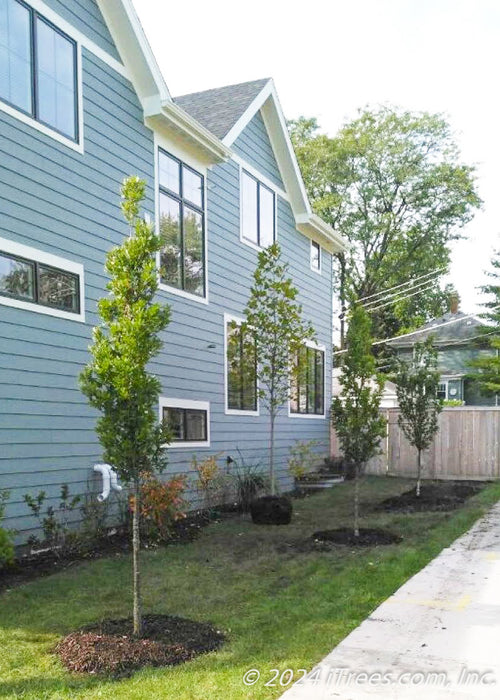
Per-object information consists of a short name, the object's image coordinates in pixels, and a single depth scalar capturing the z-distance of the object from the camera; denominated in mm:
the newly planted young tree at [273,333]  9891
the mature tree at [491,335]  24469
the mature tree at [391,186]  30656
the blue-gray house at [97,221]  6918
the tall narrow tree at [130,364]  4344
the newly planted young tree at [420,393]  11773
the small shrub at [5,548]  5867
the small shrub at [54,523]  6875
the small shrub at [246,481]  11046
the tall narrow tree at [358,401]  8312
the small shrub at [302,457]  13340
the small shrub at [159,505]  7836
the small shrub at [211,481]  10203
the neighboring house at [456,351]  29875
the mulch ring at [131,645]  3936
